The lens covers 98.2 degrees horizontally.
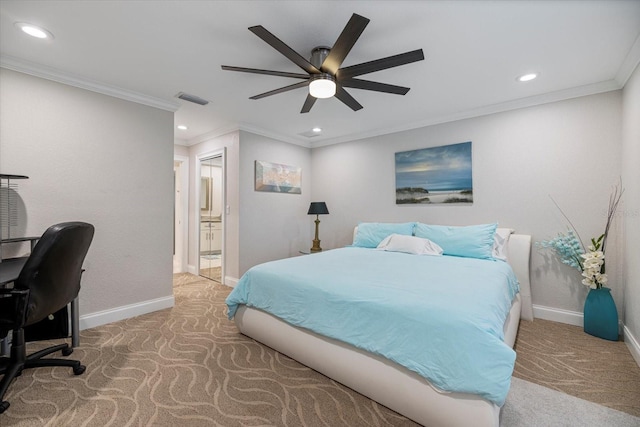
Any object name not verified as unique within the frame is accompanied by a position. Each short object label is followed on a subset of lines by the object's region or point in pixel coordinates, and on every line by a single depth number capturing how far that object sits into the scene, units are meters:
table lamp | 4.66
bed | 1.39
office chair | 1.62
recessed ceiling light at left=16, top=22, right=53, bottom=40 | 1.96
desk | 1.73
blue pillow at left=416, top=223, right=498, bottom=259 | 3.06
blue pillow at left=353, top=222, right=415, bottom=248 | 3.81
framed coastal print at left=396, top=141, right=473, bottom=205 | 3.65
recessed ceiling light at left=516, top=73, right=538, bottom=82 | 2.65
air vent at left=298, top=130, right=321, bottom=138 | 4.64
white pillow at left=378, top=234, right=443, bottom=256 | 3.31
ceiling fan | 1.66
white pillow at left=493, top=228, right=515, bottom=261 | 3.10
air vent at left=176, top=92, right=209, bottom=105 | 3.15
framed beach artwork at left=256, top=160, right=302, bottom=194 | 4.49
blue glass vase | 2.56
